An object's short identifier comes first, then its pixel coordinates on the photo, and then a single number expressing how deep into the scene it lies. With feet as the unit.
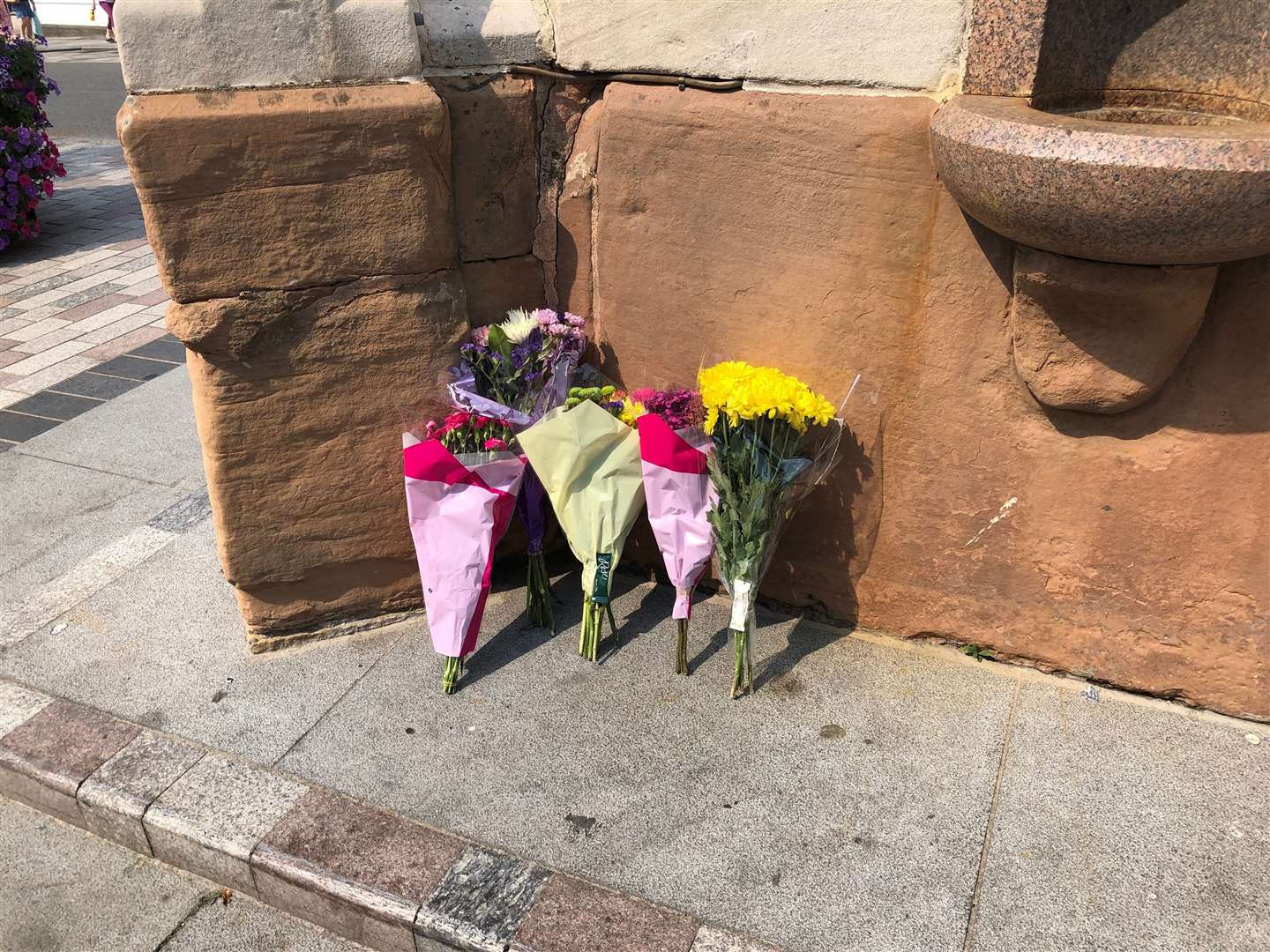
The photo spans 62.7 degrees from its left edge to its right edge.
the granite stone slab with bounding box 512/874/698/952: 8.17
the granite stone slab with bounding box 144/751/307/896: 9.30
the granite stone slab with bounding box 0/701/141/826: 10.02
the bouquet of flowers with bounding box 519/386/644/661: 10.53
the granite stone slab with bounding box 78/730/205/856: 9.70
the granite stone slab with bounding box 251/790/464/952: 8.64
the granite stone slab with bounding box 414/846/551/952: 8.32
